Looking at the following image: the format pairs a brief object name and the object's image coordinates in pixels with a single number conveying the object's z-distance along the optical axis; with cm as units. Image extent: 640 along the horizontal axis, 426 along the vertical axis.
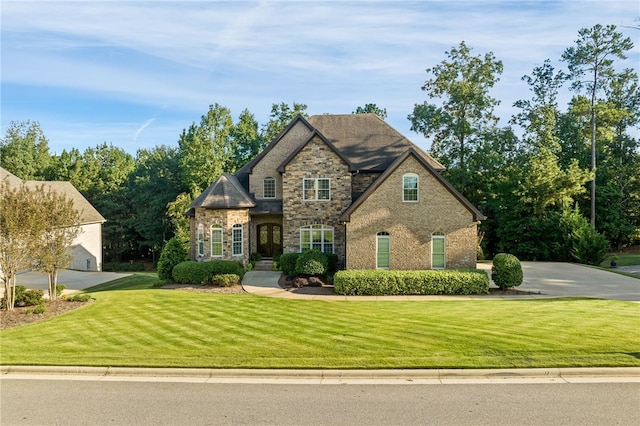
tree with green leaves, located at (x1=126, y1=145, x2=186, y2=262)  4847
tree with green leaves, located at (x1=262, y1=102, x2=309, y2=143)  4631
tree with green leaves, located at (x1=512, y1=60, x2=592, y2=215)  3638
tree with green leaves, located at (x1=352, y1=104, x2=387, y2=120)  5428
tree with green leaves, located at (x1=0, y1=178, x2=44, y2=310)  1555
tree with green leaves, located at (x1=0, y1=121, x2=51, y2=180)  5331
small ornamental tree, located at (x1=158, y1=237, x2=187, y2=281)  2398
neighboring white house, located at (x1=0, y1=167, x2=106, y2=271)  3518
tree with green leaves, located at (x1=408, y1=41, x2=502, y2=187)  3859
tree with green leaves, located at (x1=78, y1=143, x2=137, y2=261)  5103
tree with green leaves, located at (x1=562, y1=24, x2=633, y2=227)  4016
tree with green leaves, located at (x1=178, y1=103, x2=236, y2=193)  4288
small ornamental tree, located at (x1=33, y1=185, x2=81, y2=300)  1673
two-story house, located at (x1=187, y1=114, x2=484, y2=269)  2297
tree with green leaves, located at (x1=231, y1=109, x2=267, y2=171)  4678
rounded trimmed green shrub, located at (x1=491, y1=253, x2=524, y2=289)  2064
